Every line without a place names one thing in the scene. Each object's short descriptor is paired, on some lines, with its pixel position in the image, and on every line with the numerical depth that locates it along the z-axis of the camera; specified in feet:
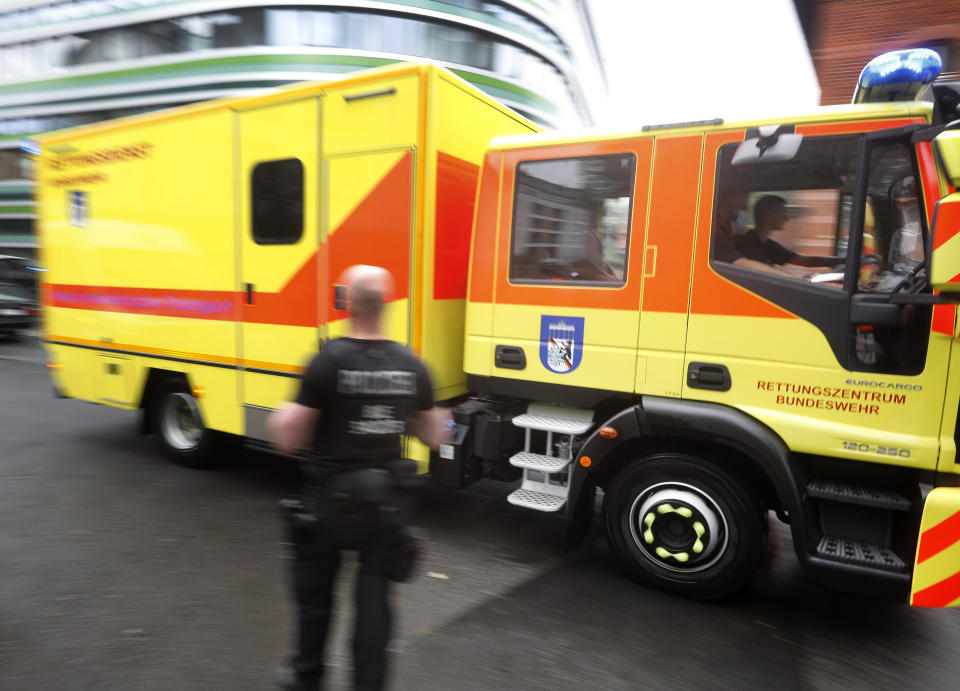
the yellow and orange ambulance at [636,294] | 9.80
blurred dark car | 48.42
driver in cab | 10.62
